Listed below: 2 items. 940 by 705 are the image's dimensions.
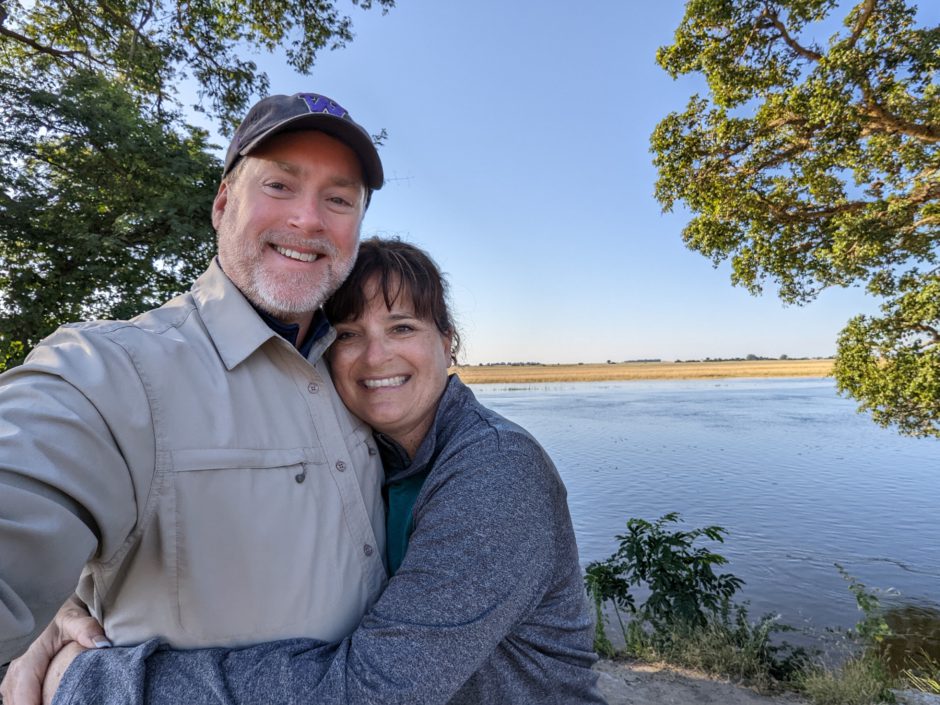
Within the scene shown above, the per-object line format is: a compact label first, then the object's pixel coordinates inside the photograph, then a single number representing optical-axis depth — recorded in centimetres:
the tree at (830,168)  629
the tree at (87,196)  615
